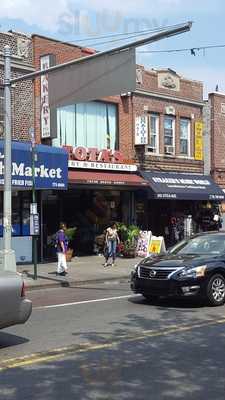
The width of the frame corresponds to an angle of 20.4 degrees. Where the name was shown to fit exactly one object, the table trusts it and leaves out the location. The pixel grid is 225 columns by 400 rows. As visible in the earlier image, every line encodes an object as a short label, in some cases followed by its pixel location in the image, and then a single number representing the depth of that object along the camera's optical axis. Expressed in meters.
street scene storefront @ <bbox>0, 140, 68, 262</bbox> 20.05
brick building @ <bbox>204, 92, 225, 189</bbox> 29.94
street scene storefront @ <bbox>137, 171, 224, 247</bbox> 25.67
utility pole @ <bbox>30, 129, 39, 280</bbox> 17.11
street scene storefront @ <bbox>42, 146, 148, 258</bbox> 23.11
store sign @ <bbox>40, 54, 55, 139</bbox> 21.70
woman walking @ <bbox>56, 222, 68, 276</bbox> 18.25
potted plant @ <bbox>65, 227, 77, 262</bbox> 22.03
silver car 7.87
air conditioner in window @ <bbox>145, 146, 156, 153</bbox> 26.49
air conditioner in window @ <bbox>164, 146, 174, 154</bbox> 27.53
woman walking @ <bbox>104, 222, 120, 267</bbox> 21.62
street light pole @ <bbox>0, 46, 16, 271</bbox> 16.77
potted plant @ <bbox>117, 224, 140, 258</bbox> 24.53
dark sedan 11.59
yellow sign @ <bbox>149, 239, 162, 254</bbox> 23.86
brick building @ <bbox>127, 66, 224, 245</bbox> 25.98
